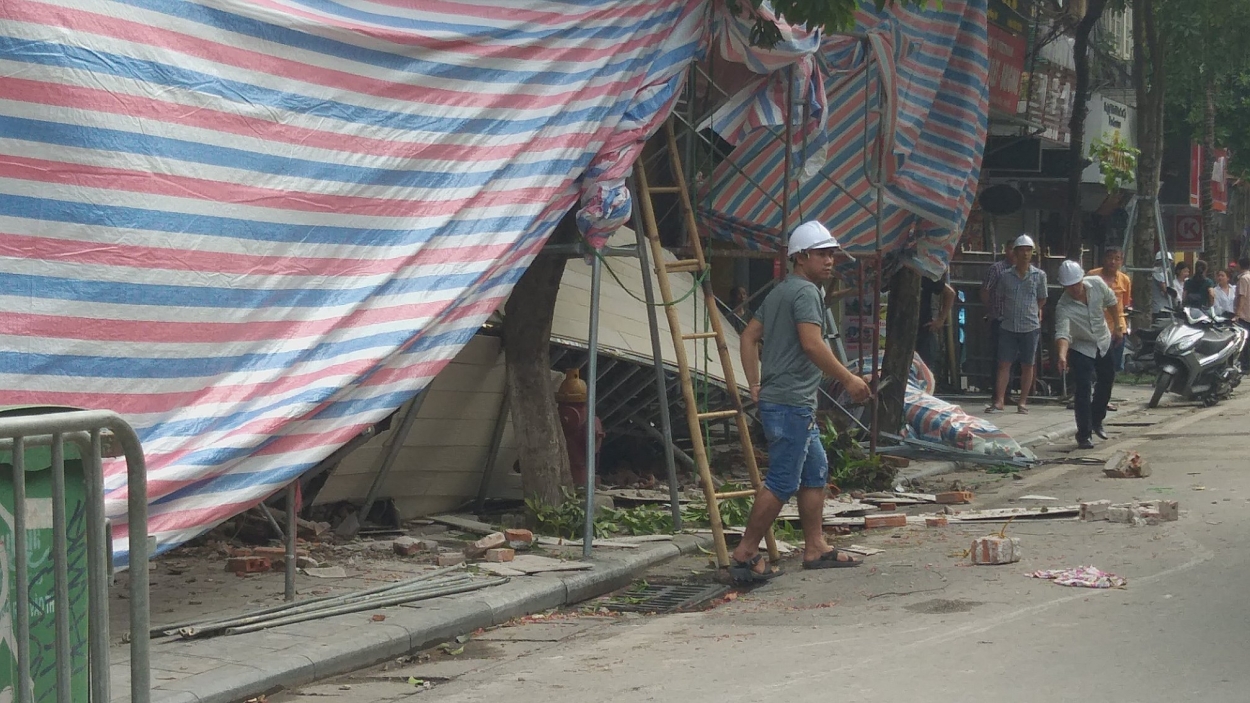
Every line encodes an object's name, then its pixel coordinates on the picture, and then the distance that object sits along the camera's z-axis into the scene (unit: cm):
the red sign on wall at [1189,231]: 3052
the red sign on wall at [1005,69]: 2089
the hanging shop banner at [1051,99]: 2363
